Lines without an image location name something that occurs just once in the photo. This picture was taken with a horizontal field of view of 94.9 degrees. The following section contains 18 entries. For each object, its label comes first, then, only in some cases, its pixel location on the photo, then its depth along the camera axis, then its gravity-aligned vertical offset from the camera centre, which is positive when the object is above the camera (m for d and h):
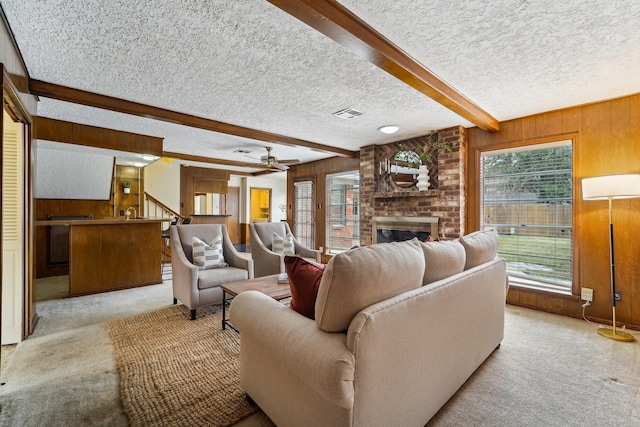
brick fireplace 4.04 +0.36
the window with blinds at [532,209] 3.42 +0.06
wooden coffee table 2.47 -0.65
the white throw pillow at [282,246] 4.33 -0.45
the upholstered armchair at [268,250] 4.05 -0.51
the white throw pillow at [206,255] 3.39 -0.45
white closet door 2.48 -0.17
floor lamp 2.61 +0.21
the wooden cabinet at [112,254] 3.83 -0.52
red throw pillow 1.44 -0.33
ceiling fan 5.14 +0.98
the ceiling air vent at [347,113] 3.46 +1.24
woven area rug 1.64 -1.08
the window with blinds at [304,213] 6.93 +0.06
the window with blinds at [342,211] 6.04 +0.09
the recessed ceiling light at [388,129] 4.02 +1.19
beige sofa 1.13 -0.56
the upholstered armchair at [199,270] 3.05 -0.61
